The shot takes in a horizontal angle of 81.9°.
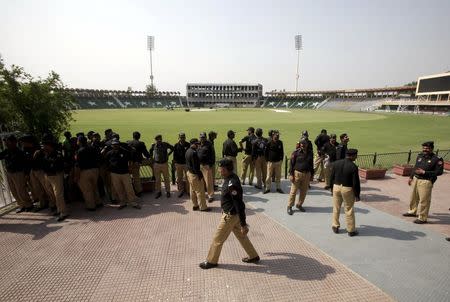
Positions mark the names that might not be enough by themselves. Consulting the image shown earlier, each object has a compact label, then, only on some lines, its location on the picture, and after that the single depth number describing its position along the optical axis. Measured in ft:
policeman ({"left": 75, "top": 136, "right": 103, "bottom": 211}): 24.03
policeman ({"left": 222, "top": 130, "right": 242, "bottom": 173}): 29.91
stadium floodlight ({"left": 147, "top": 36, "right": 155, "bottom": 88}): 413.39
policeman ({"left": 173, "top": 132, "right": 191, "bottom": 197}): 28.25
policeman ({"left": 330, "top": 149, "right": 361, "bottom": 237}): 19.22
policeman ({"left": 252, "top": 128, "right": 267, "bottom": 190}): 30.25
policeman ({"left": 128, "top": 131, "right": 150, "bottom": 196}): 27.45
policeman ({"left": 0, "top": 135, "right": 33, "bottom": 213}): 23.52
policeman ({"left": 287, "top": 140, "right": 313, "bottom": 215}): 23.86
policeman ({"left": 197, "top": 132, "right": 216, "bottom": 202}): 25.50
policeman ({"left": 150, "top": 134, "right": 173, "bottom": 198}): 28.14
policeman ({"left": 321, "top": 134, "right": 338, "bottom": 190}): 30.27
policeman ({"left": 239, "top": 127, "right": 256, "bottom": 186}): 32.04
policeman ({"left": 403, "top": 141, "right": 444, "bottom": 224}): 21.49
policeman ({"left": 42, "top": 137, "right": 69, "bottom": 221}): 22.17
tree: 30.94
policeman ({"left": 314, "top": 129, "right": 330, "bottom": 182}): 33.45
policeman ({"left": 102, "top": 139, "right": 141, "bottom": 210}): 24.14
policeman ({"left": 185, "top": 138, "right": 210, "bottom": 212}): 24.21
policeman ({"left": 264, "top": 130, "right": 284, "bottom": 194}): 28.53
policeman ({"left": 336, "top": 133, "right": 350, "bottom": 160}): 28.63
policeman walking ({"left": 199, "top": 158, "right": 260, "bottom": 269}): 14.92
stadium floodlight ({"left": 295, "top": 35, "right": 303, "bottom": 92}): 396.39
